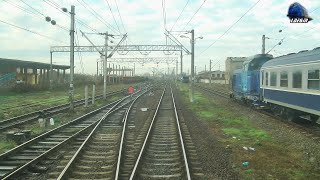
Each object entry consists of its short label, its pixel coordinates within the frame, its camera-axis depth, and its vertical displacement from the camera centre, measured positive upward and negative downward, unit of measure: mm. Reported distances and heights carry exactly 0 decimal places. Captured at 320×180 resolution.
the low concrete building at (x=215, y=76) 121075 -802
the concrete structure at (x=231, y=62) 98025 +3308
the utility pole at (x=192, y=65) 35594 +880
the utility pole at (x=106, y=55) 36162 +1811
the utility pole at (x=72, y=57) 24641 +1105
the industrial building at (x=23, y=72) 45094 +266
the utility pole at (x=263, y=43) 36156 +3016
